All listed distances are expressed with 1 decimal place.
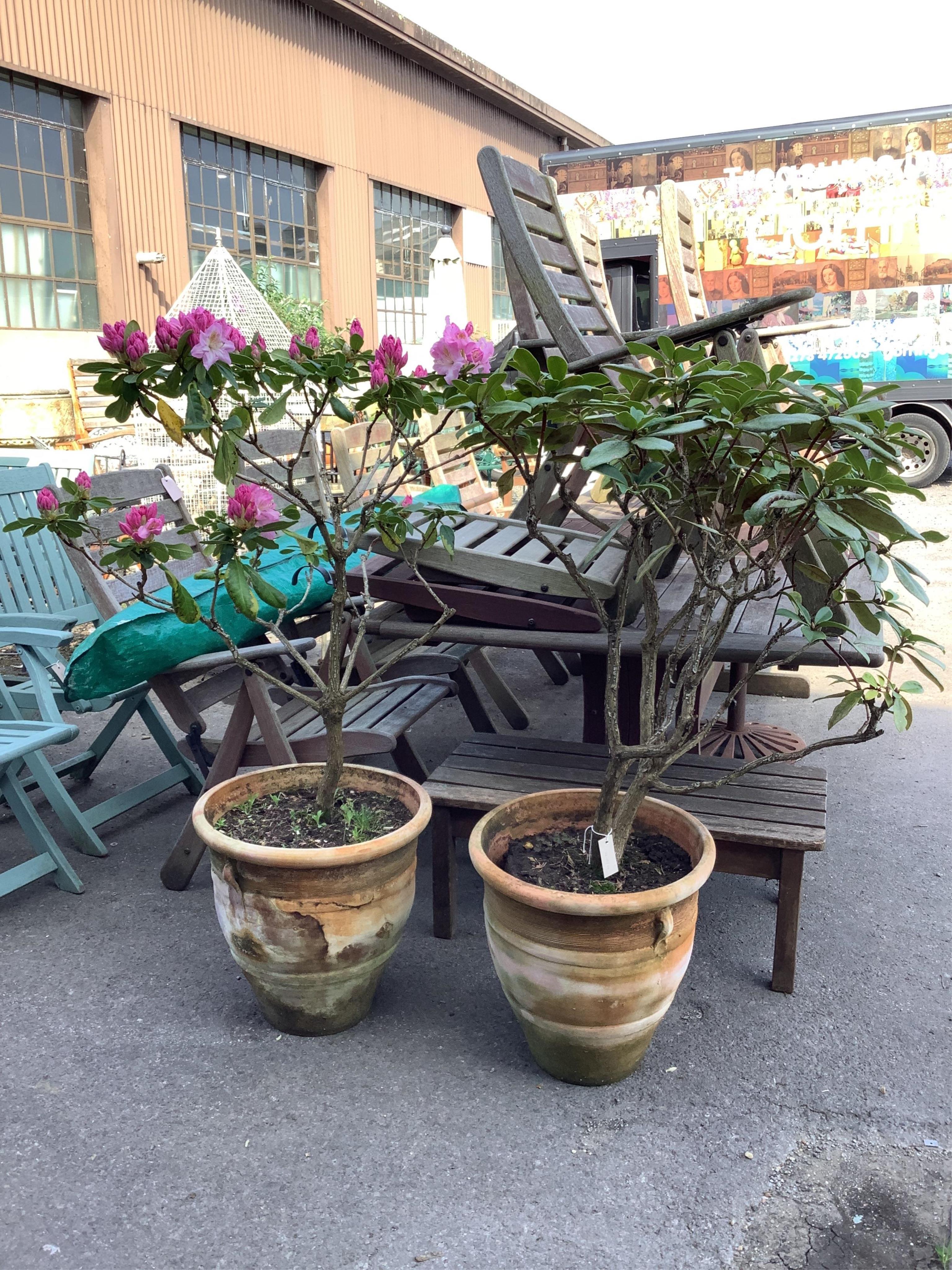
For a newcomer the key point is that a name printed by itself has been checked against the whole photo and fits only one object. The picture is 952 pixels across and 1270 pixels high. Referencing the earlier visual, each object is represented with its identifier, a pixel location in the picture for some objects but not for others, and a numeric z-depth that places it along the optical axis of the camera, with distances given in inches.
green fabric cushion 108.6
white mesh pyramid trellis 304.2
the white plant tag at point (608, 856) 81.3
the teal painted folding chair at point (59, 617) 124.5
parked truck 373.1
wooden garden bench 90.5
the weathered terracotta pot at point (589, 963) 75.3
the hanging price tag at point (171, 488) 149.9
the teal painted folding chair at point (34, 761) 108.5
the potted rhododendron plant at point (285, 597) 74.5
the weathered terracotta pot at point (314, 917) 81.4
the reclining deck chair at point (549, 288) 112.0
